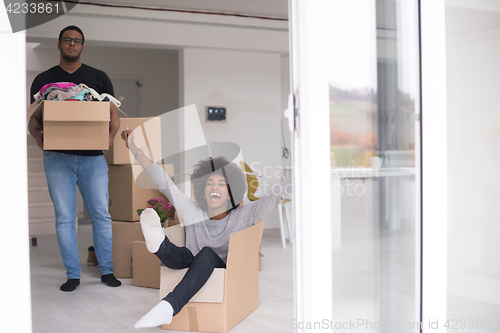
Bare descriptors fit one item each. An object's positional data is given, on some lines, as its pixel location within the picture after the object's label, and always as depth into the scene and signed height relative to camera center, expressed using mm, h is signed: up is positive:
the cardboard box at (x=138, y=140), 2725 +139
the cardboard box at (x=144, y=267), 2611 -610
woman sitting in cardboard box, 1843 -253
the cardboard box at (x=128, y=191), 2865 -181
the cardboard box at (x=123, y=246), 2836 -525
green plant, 2785 -269
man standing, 2498 -70
